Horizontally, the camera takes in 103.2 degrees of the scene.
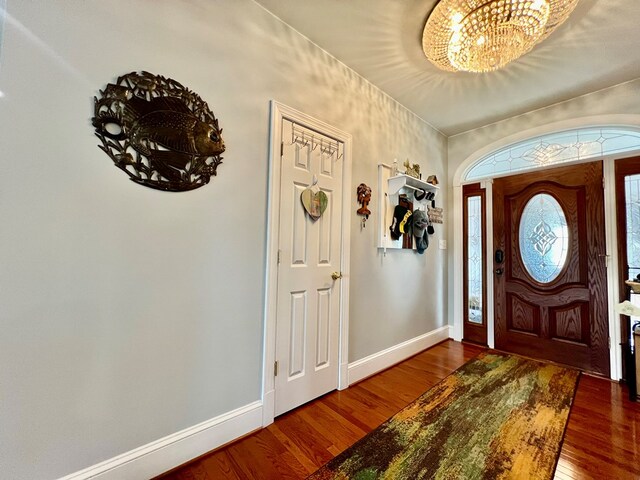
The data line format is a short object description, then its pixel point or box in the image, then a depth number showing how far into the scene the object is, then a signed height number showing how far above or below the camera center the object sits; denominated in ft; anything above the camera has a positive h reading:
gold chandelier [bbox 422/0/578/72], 4.75 +4.59
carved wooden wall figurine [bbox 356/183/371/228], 7.68 +1.63
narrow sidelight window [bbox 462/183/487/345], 10.64 -0.38
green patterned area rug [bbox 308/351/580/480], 4.43 -3.73
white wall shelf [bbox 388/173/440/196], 8.39 +2.45
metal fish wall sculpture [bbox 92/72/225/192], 3.92 +1.94
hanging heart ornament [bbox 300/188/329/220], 6.25 +1.24
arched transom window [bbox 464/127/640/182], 8.05 +3.86
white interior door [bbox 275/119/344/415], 5.93 -0.52
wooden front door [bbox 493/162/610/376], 8.23 -0.33
